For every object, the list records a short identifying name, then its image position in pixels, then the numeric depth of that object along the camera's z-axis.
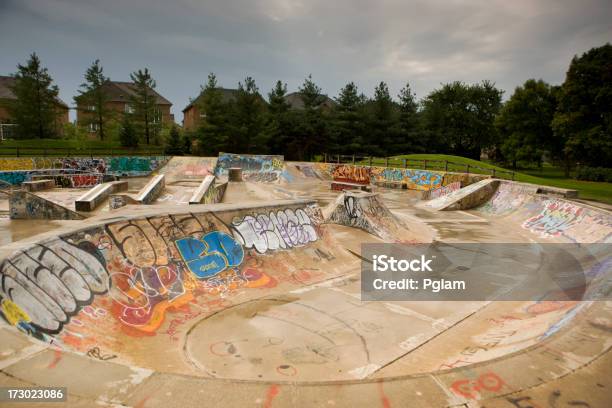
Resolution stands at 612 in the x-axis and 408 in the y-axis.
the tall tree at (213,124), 44.72
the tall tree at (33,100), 41.75
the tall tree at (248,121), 46.31
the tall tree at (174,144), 46.50
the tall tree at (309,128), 48.81
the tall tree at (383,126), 52.16
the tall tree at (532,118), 45.72
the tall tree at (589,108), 34.62
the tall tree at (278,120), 48.16
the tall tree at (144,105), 46.16
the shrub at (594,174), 32.47
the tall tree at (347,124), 49.66
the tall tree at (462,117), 62.34
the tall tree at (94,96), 44.81
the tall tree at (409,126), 53.91
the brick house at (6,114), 42.83
